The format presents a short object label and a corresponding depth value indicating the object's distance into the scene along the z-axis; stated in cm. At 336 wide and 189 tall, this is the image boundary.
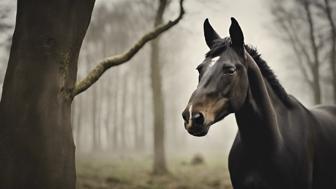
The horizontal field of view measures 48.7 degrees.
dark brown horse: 333
